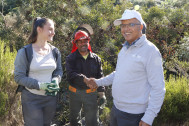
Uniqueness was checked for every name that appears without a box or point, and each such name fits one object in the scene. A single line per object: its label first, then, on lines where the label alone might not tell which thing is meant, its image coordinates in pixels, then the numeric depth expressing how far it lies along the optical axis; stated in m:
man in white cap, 1.86
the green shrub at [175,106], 3.19
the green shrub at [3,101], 2.84
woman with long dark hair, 2.30
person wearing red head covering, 2.97
